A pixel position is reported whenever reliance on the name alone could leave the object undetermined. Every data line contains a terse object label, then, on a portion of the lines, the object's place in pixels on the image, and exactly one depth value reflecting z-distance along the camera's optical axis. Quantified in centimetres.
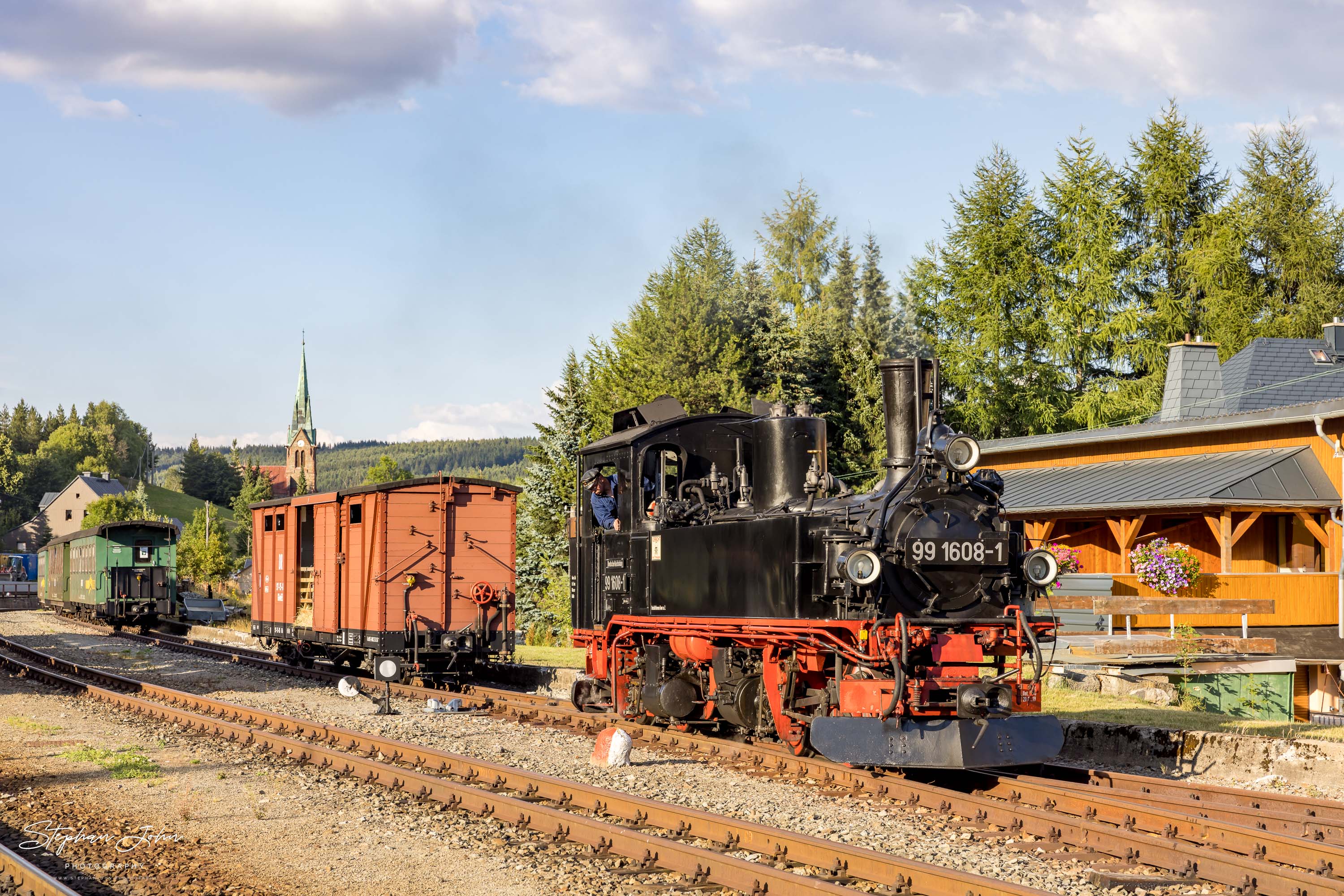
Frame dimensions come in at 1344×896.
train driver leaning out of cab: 1363
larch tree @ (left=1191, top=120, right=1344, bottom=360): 3731
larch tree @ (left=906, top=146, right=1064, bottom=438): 3631
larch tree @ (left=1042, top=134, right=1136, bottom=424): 3622
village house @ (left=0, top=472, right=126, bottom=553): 10000
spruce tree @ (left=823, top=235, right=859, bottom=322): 5012
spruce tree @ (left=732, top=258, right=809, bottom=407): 3388
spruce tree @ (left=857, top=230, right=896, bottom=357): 4312
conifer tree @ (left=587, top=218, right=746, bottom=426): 3219
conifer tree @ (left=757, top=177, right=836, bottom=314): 5181
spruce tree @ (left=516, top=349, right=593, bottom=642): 3438
